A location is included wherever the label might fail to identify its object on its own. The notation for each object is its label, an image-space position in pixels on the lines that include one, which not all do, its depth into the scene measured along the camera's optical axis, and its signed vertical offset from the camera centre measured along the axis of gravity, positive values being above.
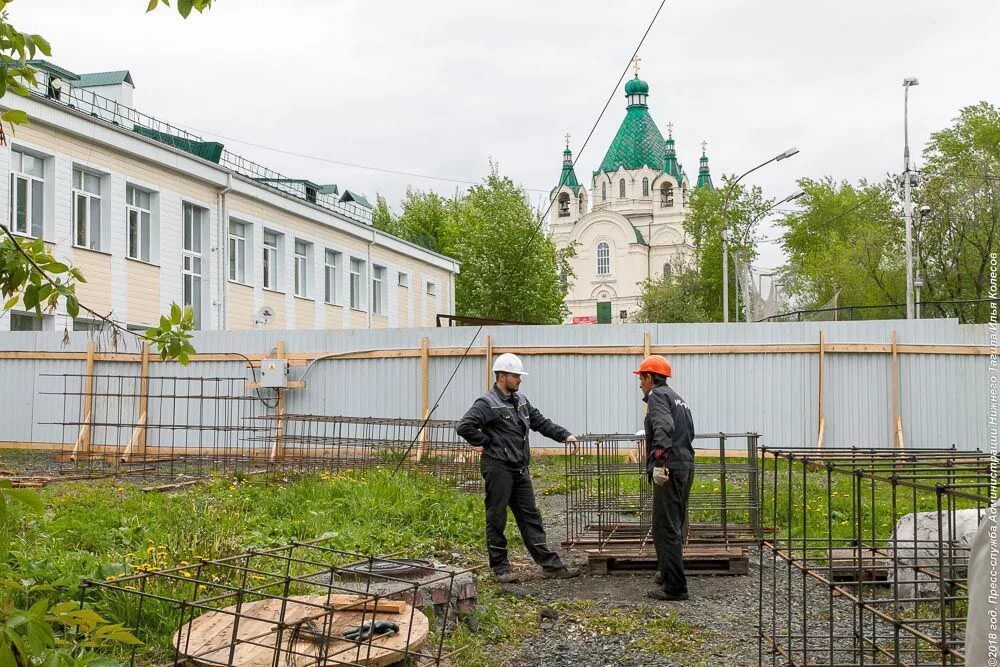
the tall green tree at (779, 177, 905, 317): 44.59 +5.82
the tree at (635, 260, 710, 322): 51.09 +3.28
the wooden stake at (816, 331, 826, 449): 17.86 -0.37
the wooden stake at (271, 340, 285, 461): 17.16 -1.16
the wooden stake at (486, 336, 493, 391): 18.39 -0.01
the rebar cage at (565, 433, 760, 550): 9.75 -1.61
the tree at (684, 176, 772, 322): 47.22 +6.70
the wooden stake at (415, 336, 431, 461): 18.61 -0.31
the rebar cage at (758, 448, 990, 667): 4.77 -1.74
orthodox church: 105.81 +15.66
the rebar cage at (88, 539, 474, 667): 5.20 -1.53
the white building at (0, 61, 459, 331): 22.41 +3.85
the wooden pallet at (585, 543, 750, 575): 9.09 -1.83
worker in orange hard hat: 8.16 -0.95
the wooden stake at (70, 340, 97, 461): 19.33 -0.90
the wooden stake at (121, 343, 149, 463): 19.36 -1.06
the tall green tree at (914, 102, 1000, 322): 36.72 +5.00
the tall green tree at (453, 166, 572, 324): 38.72 +3.99
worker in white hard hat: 8.94 -1.03
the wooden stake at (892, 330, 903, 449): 17.62 -0.79
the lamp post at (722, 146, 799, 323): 29.64 +5.82
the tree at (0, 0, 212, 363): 3.01 +0.30
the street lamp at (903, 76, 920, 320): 28.34 +5.34
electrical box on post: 19.00 -0.22
